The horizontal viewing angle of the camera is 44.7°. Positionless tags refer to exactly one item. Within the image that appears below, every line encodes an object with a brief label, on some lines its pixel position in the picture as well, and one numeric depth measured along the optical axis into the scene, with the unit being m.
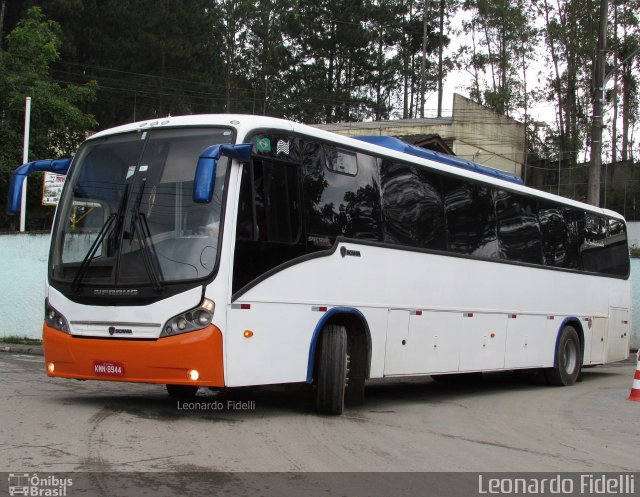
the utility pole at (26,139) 22.33
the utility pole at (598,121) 22.72
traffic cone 12.41
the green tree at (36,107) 30.55
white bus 7.98
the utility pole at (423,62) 51.12
